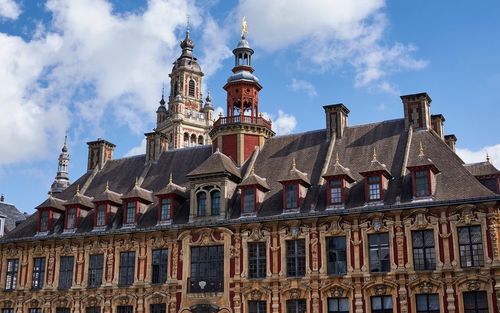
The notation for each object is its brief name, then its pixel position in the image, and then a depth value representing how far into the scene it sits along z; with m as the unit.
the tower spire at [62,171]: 87.38
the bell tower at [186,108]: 99.50
